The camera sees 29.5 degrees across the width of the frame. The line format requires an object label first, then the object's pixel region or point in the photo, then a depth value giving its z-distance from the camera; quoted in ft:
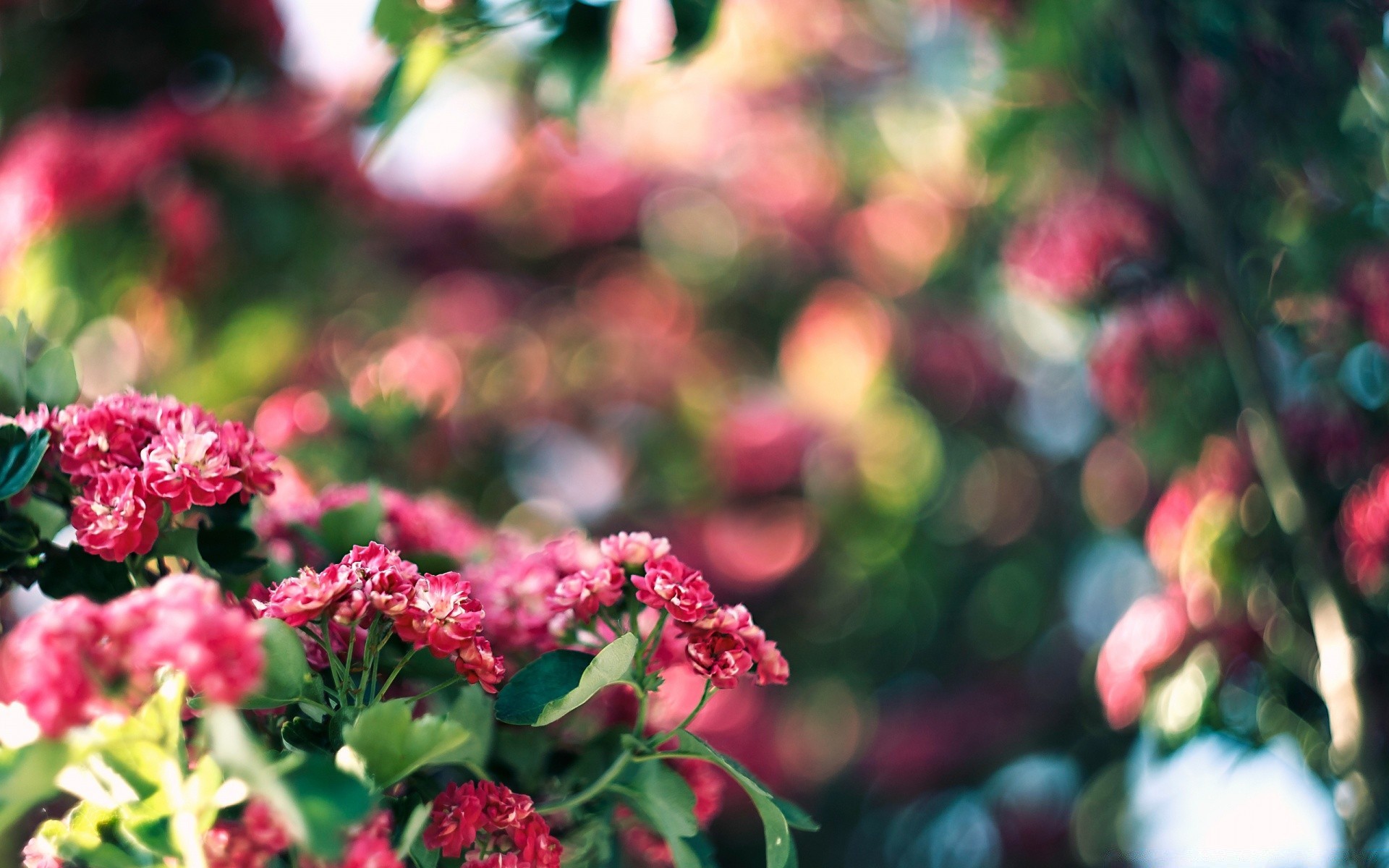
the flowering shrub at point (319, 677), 1.43
